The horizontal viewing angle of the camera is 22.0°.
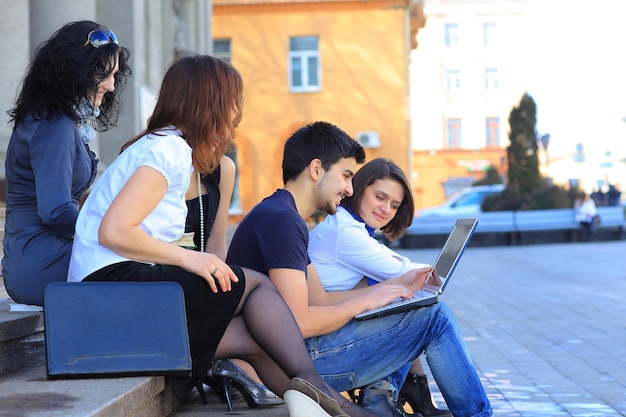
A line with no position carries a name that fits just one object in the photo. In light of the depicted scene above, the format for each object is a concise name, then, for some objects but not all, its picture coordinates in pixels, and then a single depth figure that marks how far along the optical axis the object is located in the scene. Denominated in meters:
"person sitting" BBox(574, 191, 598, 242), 44.89
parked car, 50.44
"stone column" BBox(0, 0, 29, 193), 13.67
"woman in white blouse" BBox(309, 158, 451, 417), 7.15
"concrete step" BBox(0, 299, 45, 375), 5.85
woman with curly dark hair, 6.11
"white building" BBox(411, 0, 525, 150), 99.95
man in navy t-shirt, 6.16
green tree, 52.98
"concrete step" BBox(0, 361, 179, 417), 4.40
